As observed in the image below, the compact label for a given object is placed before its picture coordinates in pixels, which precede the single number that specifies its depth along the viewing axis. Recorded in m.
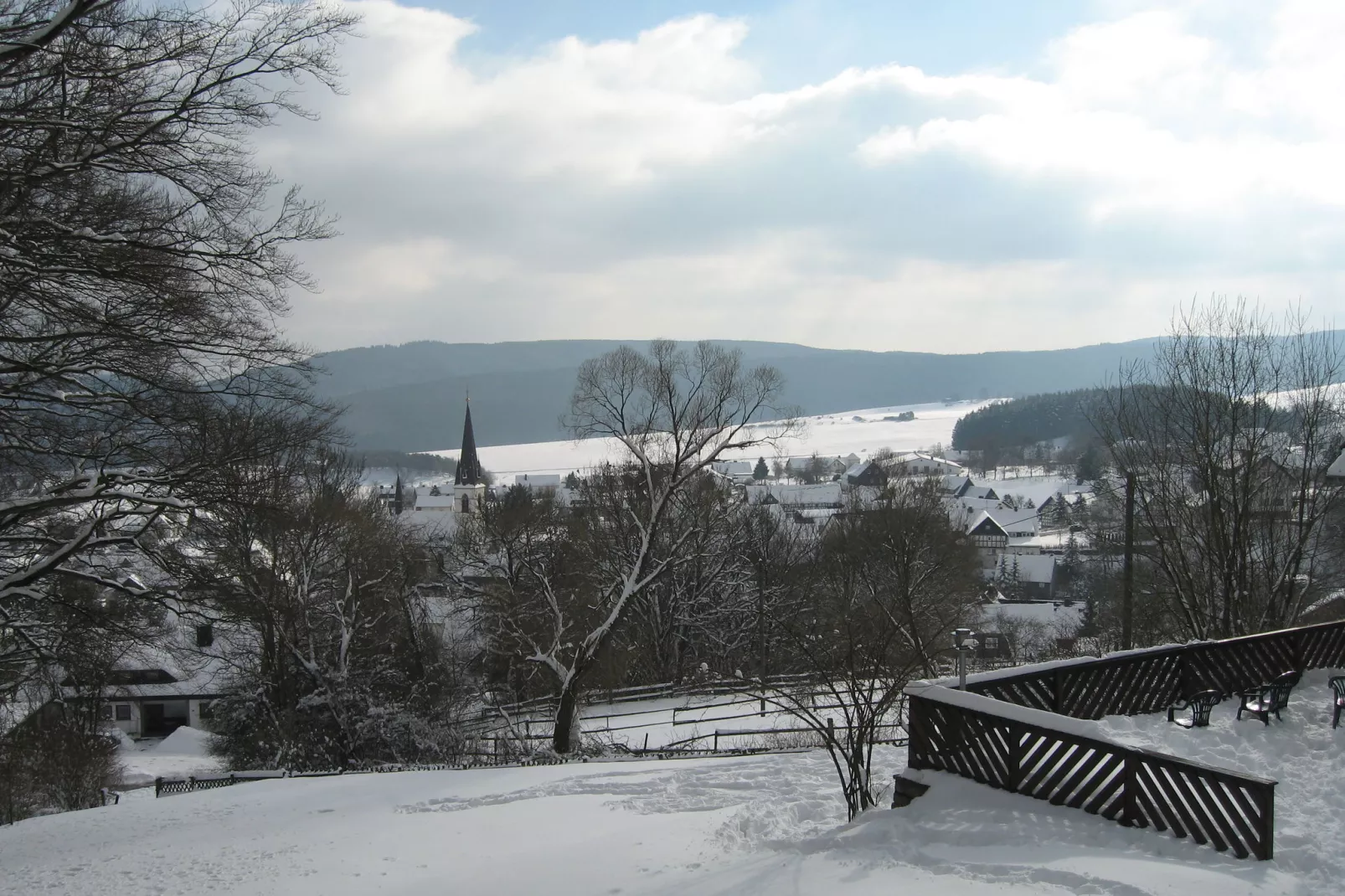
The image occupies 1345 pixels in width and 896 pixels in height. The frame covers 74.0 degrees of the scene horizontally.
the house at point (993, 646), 36.12
